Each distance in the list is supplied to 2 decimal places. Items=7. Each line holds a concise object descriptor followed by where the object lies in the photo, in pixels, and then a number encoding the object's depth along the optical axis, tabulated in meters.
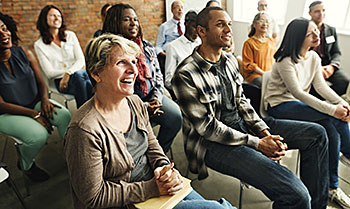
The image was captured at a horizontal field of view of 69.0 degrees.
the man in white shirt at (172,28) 3.86
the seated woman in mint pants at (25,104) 1.94
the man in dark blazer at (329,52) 3.17
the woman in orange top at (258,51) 3.12
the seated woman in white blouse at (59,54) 2.69
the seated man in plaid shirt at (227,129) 1.52
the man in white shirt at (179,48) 2.81
